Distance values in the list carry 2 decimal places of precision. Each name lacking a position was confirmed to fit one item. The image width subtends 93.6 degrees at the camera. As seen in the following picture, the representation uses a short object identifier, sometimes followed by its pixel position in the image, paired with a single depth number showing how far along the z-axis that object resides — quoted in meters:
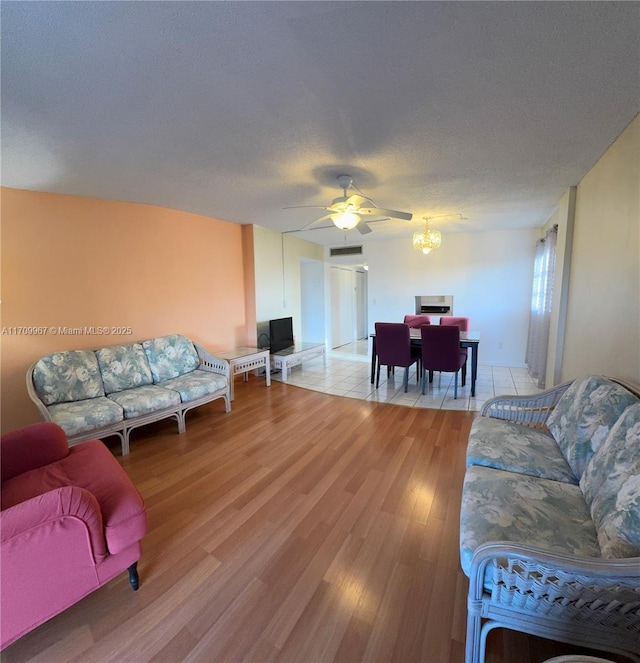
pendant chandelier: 4.25
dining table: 3.95
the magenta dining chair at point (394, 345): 4.13
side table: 4.16
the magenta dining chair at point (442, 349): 3.84
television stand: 4.84
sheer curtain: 3.73
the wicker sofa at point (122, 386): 2.52
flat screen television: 5.07
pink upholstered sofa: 1.09
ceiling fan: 2.62
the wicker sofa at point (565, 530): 0.95
